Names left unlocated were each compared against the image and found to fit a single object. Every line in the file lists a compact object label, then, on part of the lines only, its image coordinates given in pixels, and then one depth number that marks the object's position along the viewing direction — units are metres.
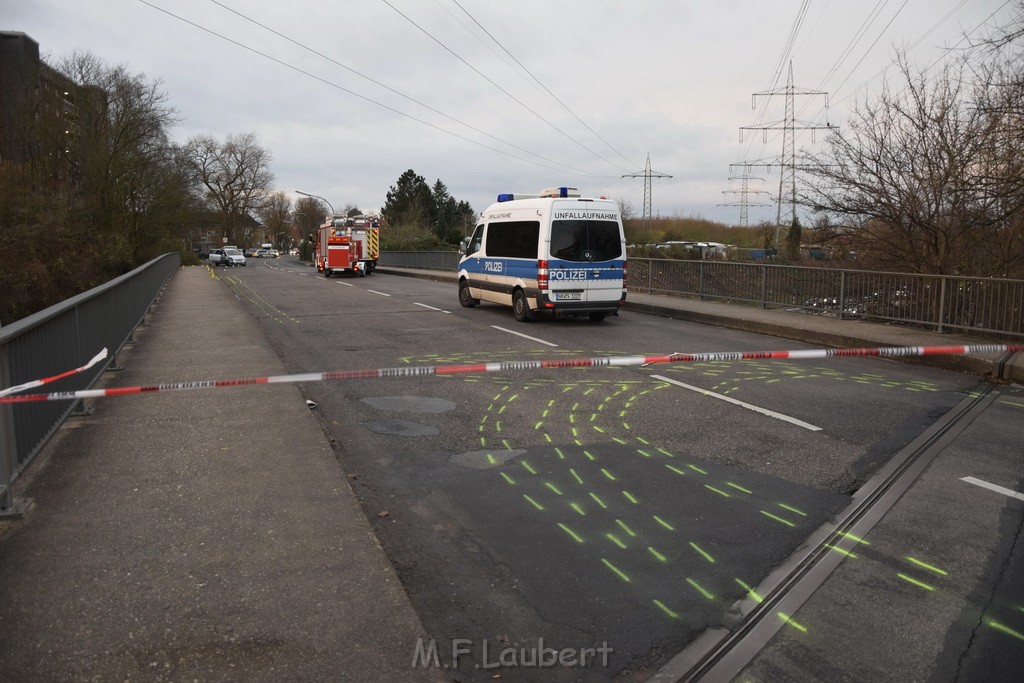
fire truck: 38.47
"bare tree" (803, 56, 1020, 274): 13.87
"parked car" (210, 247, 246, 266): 71.38
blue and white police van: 15.16
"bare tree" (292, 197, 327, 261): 114.48
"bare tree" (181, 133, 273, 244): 92.56
